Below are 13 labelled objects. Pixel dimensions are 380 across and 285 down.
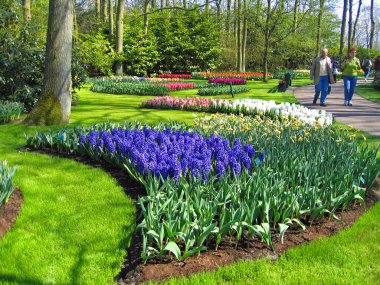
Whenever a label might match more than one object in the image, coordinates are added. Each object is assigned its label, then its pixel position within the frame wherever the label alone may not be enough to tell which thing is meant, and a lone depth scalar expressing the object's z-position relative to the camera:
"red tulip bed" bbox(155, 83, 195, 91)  17.83
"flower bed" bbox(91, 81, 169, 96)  15.92
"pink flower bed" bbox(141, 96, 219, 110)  10.89
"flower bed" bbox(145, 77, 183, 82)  23.30
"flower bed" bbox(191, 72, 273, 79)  26.63
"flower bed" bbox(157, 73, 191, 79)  27.21
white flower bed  7.45
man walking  11.66
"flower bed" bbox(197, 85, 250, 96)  15.40
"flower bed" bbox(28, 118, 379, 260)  2.96
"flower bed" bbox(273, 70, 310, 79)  29.76
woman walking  12.12
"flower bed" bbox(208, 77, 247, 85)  21.02
